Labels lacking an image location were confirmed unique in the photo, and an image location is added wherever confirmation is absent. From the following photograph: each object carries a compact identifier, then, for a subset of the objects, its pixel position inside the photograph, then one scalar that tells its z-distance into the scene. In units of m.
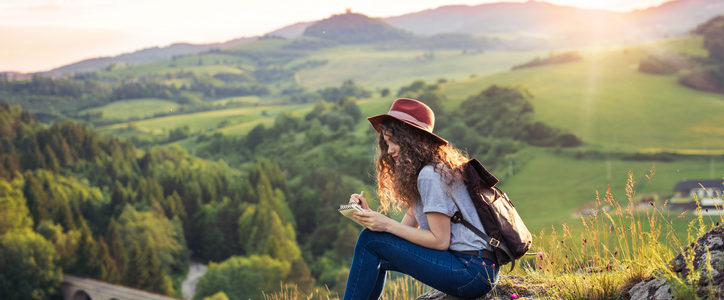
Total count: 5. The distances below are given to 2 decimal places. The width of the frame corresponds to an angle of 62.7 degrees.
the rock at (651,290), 2.81
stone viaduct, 51.62
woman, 3.17
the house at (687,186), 54.56
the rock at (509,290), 3.55
